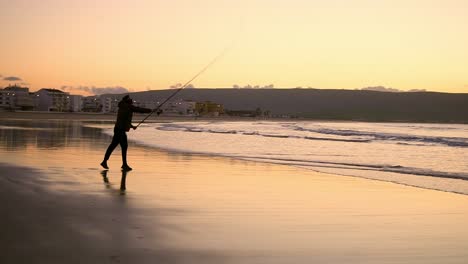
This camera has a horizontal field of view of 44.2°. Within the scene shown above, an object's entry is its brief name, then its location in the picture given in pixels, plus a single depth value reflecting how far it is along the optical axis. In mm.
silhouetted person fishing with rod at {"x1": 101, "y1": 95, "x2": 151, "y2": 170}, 12148
